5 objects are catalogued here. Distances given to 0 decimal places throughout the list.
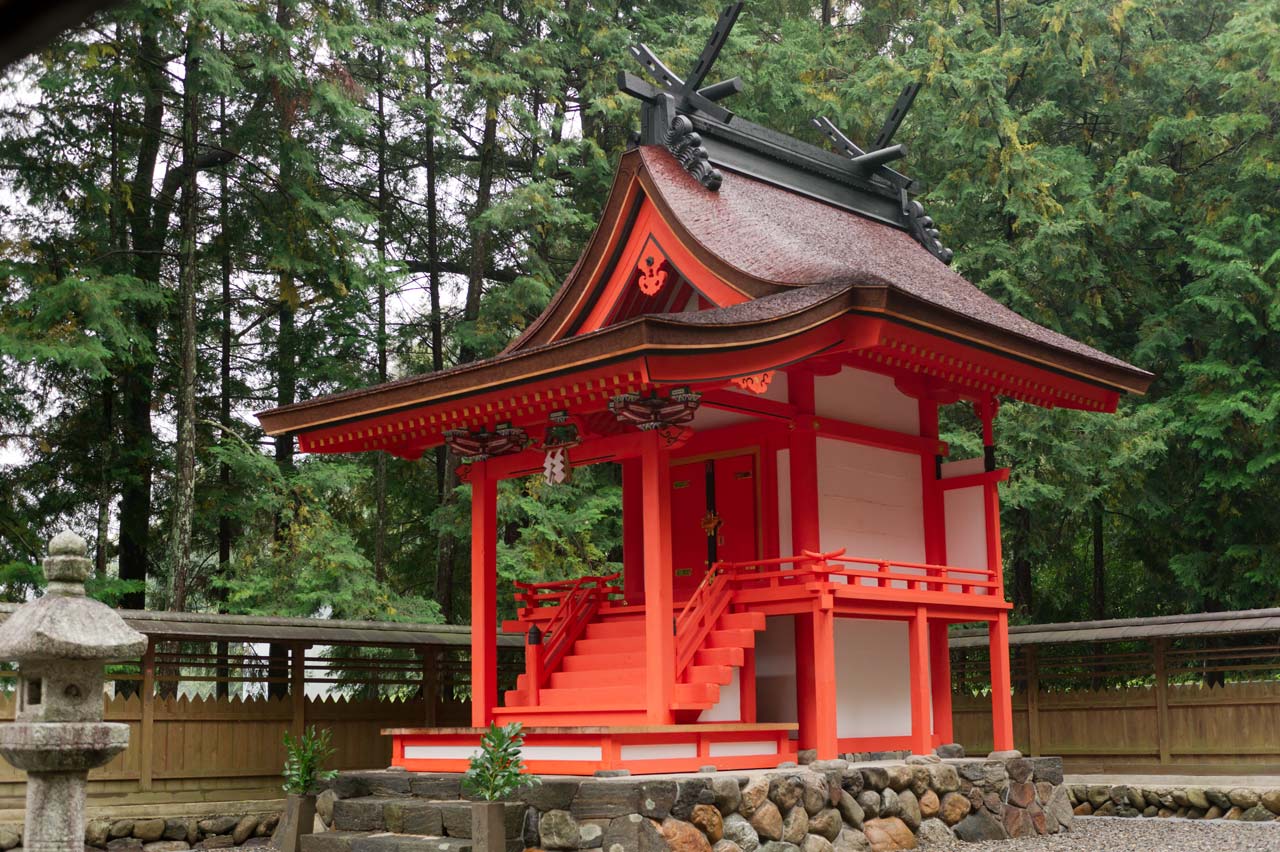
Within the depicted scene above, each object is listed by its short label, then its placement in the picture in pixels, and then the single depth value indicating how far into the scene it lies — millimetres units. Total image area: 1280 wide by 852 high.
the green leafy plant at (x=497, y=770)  9930
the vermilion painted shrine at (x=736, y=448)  10914
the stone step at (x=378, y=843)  10109
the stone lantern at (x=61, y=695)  7145
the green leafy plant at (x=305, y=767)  11625
